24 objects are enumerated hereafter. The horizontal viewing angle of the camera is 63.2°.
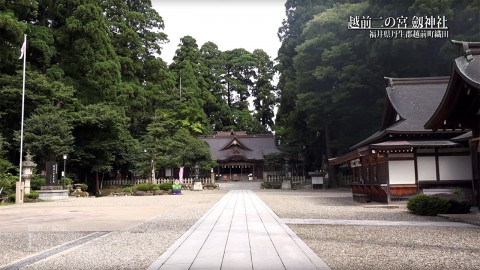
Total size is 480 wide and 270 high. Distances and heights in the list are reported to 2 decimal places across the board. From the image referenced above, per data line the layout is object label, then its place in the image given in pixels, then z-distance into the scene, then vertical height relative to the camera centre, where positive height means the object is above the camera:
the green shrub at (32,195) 22.52 -1.51
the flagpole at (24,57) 22.27 +6.64
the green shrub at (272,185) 35.41 -1.77
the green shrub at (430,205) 12.11 -1.31
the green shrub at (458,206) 12.09 -1.35
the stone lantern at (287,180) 35.06 -1.34
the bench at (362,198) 18.09 -1.59
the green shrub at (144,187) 29.19 -1.45
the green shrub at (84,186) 29.64 -1.32
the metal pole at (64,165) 26.18 +0.24
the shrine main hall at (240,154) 49.44 +1.52
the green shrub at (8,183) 22.02 -0.73
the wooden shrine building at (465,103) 10.19 +1.74
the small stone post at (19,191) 21.20 -1.16
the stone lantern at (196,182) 33.84 -1.33
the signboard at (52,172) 24.02 -0.18
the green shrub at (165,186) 30.09 -1.44
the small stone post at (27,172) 22.94 -0.14
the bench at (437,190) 14.91 -1.07
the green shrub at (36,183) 25.34 -0.88
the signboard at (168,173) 39.07 -0.58
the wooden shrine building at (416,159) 15.54 +0.17
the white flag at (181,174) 34.33 -0.62
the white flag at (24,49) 23.00 +7.07
